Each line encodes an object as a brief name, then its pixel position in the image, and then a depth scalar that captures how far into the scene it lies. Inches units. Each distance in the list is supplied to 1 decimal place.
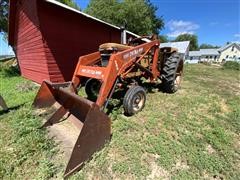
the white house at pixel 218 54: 1569.6
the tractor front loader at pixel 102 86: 79.4
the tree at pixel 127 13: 848.6
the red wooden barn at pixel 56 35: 216.0
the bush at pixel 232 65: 587.3
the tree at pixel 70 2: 719.4
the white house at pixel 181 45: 1203.6
